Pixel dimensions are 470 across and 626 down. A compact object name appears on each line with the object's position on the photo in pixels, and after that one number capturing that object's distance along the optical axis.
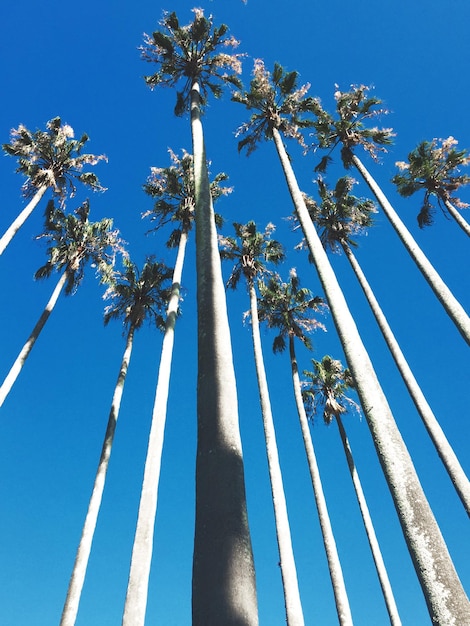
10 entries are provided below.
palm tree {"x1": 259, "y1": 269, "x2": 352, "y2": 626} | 24.52
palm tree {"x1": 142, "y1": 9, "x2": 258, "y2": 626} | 2.98
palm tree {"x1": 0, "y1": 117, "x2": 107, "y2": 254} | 19.91
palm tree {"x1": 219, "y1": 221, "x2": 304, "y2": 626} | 14.71
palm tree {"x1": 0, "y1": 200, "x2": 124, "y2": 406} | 22.02
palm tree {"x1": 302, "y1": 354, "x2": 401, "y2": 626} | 22.73
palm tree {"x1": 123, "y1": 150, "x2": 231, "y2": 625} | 11.43
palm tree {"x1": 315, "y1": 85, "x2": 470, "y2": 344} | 18.94
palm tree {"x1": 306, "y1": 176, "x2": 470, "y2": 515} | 14.77
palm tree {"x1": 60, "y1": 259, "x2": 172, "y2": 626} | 17.84
